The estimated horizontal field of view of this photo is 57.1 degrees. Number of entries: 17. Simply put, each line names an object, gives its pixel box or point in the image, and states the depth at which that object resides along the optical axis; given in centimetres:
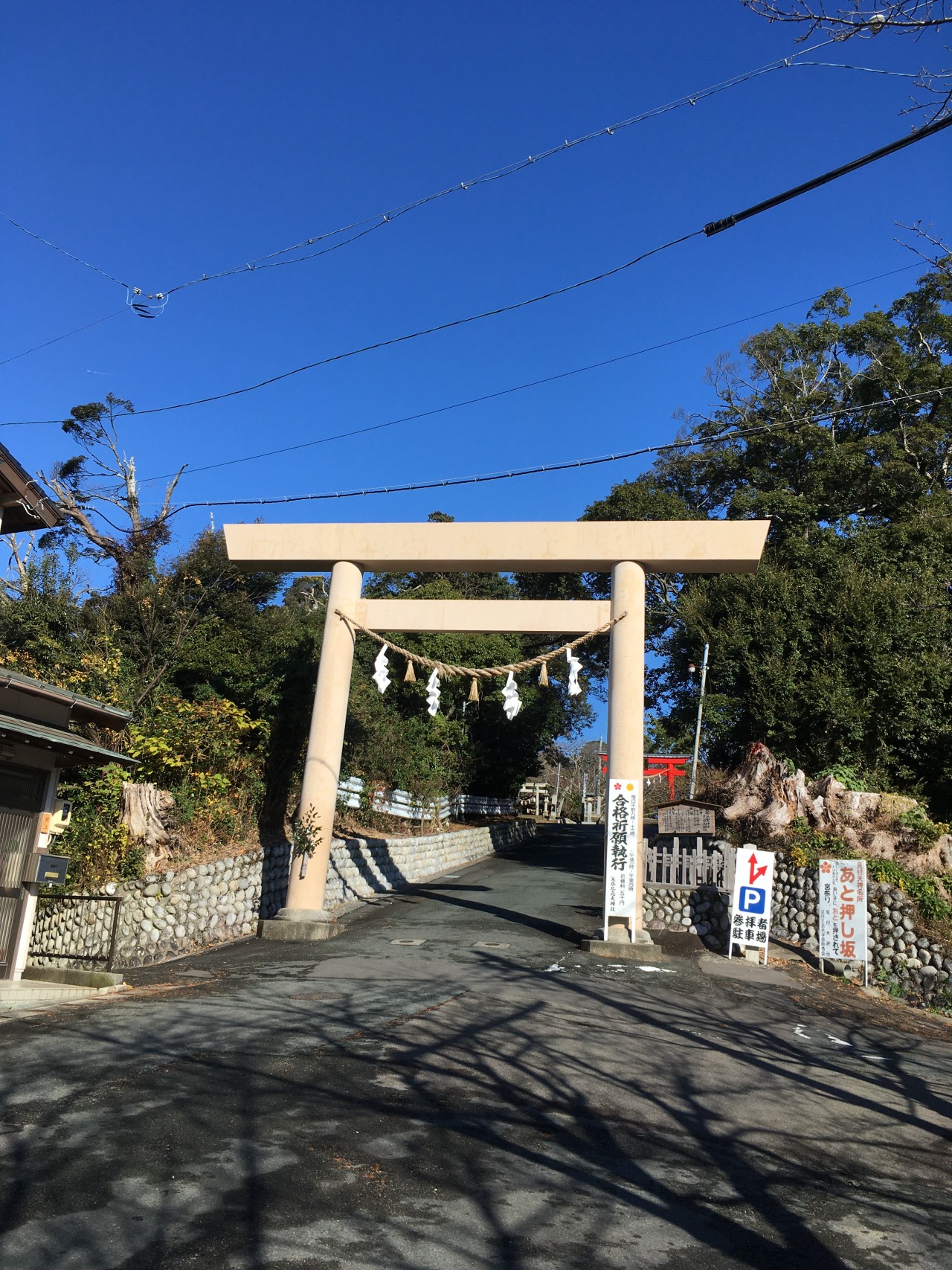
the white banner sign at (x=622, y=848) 1246
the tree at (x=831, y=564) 1788
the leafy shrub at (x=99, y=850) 1149
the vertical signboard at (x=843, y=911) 1266
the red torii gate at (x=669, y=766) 2201
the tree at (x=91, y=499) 2136
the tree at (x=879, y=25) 460
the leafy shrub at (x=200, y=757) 1347
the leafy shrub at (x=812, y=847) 1462
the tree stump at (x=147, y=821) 1211
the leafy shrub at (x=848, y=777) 1669
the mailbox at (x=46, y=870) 938
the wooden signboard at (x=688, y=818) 1504
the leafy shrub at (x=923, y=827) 1496
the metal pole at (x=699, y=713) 2016
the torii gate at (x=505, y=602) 1284
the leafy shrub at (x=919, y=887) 1327
